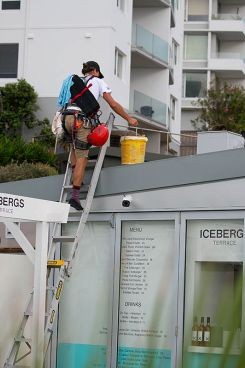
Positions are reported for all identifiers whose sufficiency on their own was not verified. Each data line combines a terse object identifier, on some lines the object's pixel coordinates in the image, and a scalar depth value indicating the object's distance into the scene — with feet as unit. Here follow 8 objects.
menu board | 33.06
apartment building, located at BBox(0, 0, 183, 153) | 115.85
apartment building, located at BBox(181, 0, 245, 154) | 207.41
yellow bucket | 36.60
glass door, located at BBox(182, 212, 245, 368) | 31.50
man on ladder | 33.91
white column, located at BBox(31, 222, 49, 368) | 31.12
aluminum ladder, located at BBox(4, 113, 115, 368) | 31.19
